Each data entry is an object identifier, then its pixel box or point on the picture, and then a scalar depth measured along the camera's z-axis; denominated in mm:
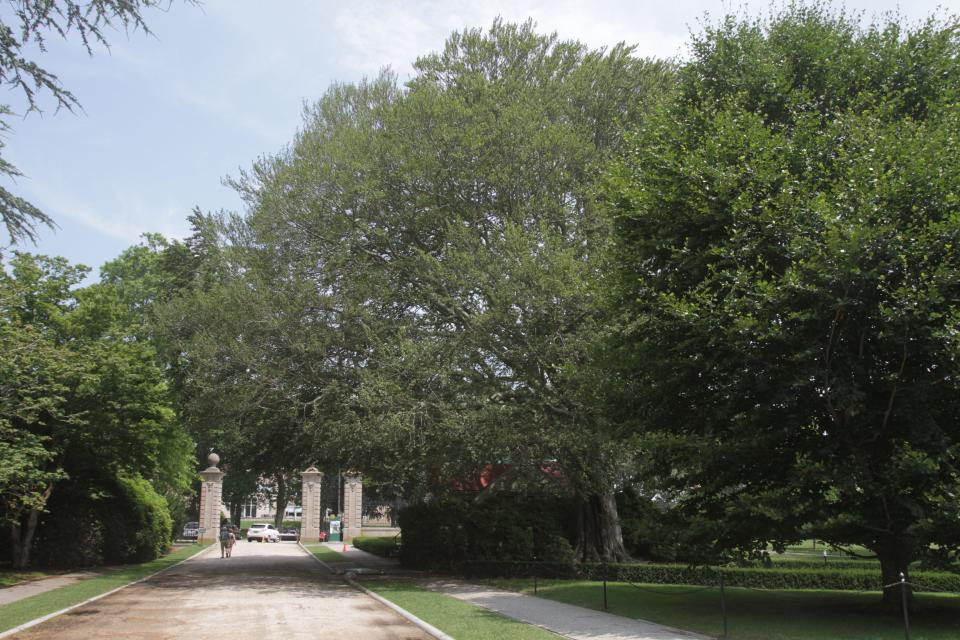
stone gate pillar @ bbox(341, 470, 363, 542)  55031
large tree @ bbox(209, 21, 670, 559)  20766
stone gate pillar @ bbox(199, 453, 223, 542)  49094
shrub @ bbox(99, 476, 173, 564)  28672
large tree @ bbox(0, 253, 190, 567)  20719
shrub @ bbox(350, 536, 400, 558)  38806
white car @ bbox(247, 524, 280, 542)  59938
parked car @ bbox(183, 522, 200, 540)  59344
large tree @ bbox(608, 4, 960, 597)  12461
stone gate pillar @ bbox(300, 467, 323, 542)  56031
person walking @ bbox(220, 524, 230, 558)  36875
